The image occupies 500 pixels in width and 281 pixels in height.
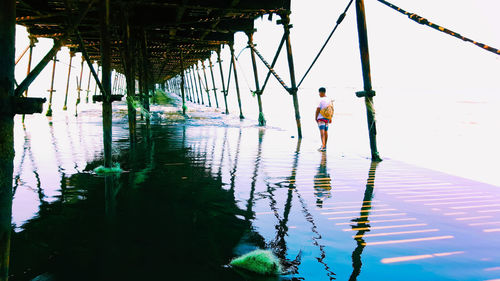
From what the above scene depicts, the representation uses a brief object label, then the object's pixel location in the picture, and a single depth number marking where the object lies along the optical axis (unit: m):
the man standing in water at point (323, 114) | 8.28
